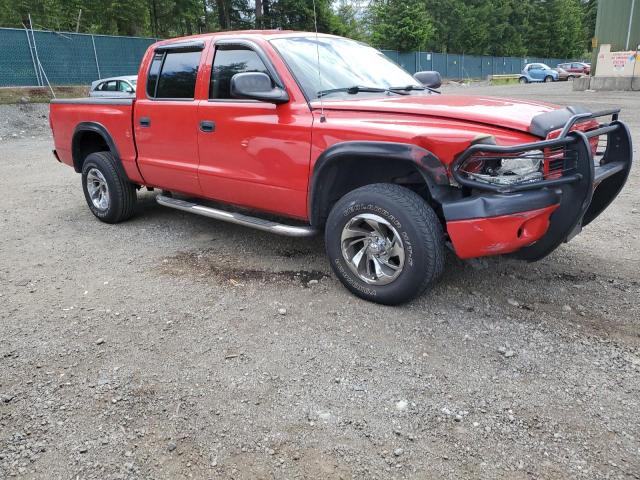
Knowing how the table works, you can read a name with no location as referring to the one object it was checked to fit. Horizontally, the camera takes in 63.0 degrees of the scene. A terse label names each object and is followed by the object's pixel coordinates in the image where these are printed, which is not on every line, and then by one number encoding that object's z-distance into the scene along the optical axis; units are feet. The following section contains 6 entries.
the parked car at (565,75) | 138.82
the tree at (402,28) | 138.92
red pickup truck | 9.83
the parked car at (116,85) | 44.21
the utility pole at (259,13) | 111.14
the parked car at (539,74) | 138.82
